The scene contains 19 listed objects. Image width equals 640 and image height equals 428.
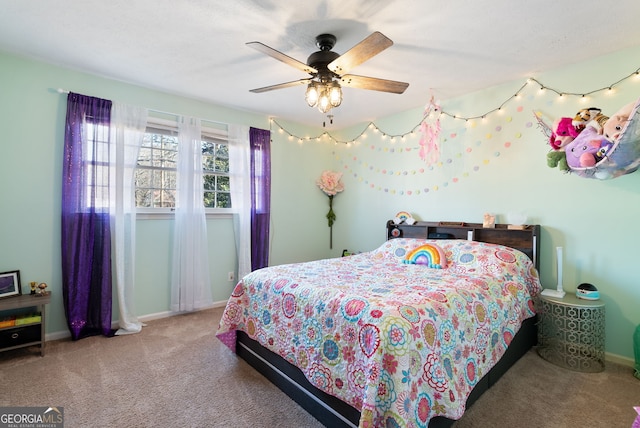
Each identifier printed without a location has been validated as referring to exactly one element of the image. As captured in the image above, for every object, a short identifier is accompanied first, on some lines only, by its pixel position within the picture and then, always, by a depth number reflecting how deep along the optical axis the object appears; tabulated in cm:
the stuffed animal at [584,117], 230
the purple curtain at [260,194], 395
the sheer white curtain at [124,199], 299
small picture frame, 249
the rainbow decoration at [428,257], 271
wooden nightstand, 234
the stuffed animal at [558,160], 241
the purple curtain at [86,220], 275
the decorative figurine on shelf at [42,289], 258
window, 332
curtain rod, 275
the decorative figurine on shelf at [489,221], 303
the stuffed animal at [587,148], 212
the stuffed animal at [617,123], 200
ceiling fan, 193
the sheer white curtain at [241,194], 385
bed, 139
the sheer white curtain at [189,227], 341
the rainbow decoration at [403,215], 377
